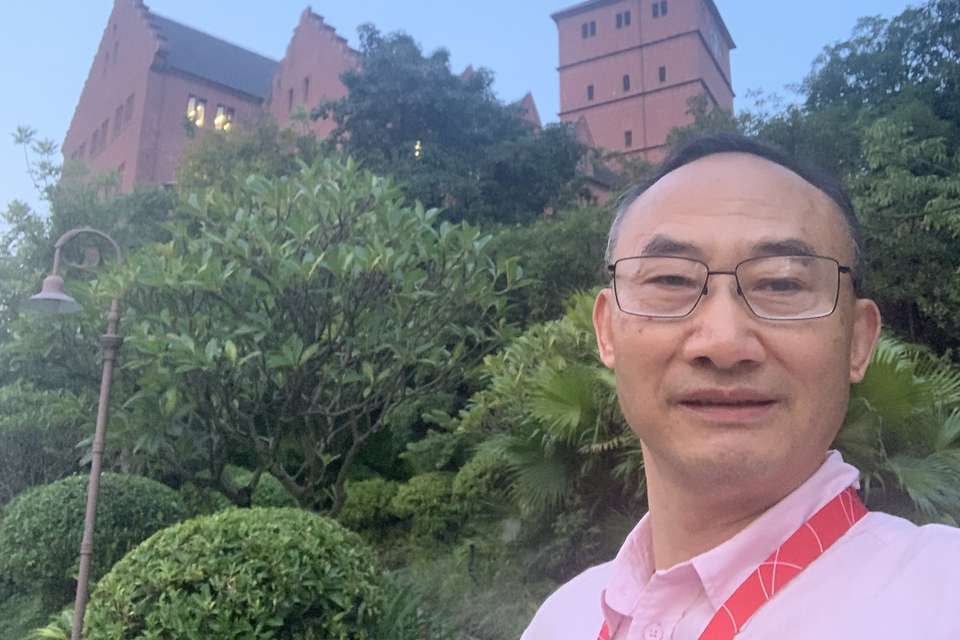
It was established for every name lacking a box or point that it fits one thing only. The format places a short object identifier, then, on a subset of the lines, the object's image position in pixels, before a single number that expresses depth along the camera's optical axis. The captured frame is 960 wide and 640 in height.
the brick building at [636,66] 36.78
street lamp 5.76
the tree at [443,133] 18.47
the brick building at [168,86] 31.59
